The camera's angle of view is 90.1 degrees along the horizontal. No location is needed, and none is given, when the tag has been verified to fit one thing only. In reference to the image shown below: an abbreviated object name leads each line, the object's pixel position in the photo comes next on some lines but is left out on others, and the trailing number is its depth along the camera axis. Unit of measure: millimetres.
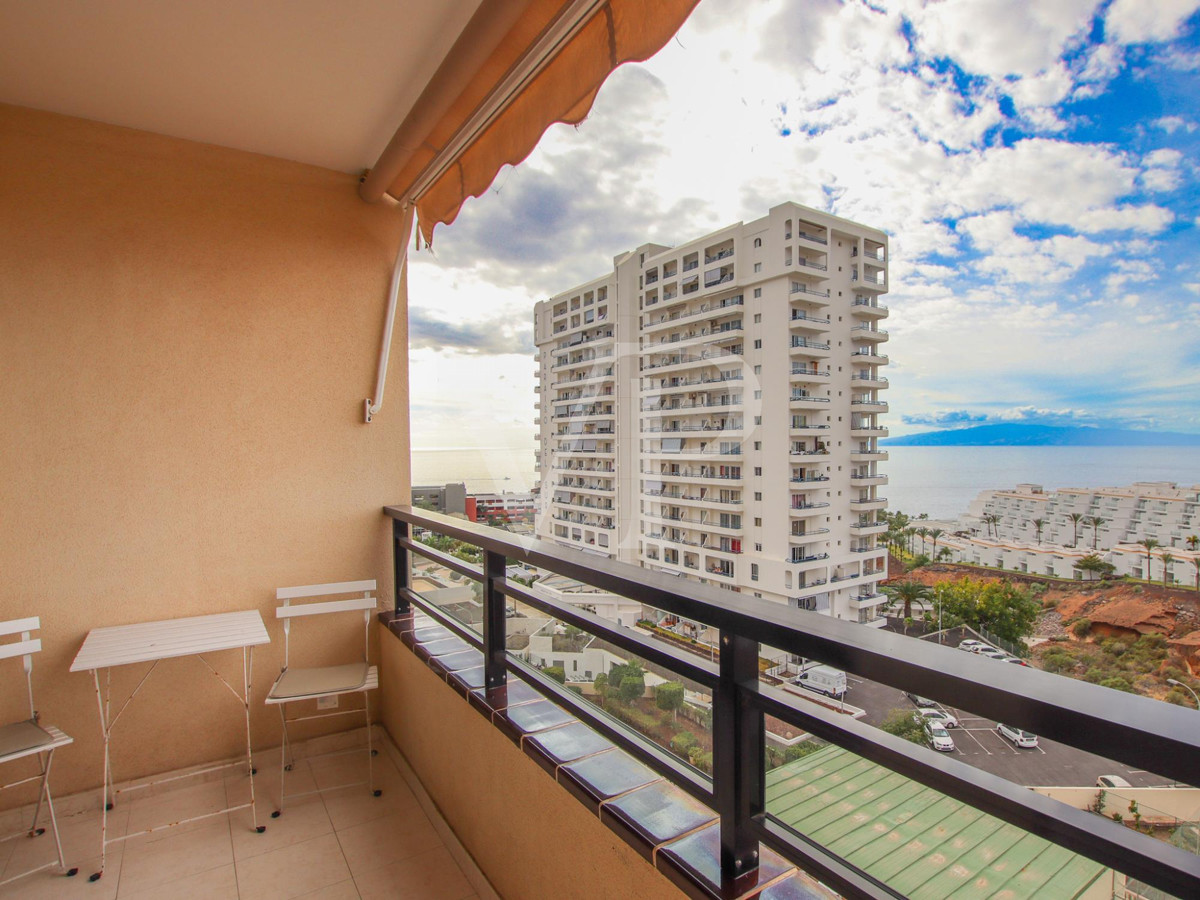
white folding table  2365
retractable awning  1415
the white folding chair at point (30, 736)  2232
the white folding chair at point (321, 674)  2678
